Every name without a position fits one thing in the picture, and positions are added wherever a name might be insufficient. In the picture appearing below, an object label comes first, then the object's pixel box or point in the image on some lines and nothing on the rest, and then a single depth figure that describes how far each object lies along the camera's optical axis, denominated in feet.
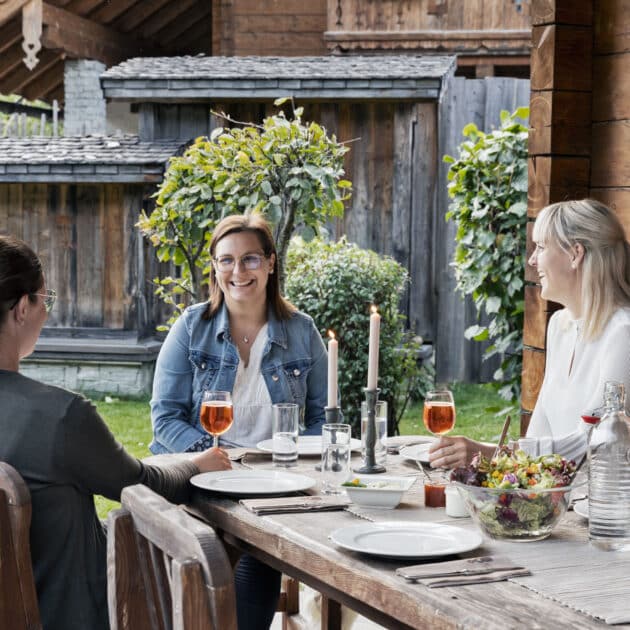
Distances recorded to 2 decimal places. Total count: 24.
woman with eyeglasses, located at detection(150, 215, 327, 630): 12.03
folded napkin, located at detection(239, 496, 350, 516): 8.68
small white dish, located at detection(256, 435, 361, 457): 10.91
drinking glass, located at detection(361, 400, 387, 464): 9.98
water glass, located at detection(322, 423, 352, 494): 9.33
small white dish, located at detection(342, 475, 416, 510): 8.64
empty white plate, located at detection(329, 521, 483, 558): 7.28
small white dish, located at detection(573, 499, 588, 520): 8.52
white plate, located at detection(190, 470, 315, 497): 9.20
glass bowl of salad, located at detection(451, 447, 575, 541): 7.69
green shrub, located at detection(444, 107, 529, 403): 20.53
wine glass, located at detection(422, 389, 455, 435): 9.78
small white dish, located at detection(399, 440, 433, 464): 10.57
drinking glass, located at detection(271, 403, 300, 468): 10.25
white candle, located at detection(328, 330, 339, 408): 9.83
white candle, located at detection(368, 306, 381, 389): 9.43
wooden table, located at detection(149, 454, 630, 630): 6.31
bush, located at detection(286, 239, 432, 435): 22.80
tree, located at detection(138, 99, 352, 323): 19.29
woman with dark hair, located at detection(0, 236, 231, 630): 7.94
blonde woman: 11.06
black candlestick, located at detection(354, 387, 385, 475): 9.80
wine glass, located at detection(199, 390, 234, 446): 10.17
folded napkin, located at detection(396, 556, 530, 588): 6.81
